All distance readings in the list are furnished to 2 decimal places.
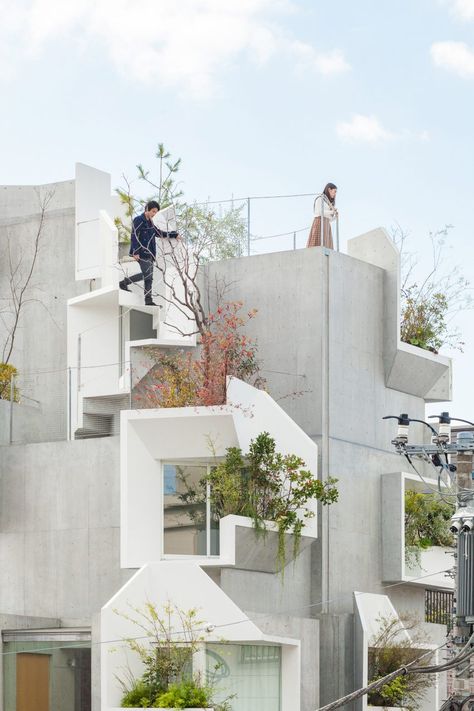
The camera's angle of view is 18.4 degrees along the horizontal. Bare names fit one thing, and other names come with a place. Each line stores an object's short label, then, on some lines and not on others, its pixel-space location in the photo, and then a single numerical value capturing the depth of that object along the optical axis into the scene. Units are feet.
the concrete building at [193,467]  95.91
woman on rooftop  110.01
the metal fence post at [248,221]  111.29
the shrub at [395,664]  102.22
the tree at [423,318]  118.11
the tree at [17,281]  120.98
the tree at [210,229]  112.16
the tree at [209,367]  99.40
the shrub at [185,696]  87.15
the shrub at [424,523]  111.55
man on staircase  110.42
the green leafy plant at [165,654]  88.12
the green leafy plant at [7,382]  114.83
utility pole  79.10
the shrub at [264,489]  96.53
